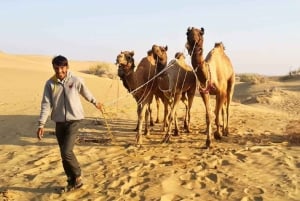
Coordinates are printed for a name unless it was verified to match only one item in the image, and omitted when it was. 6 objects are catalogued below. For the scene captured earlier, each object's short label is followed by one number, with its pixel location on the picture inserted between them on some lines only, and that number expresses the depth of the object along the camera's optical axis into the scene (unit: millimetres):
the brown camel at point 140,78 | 10148
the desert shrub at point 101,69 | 48875
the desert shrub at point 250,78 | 35675
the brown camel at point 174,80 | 10344
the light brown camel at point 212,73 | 9102
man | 6902
